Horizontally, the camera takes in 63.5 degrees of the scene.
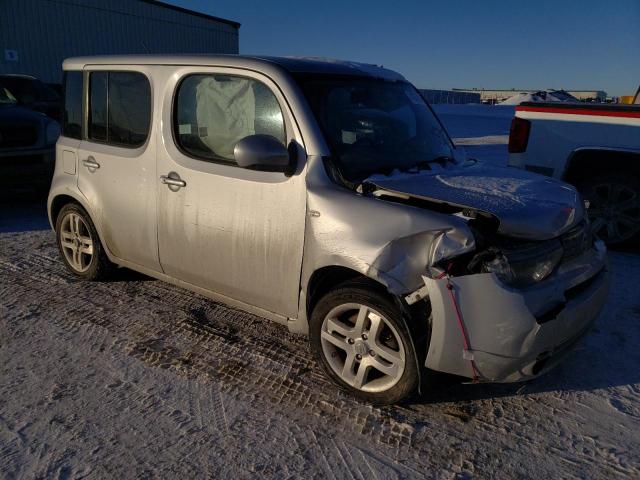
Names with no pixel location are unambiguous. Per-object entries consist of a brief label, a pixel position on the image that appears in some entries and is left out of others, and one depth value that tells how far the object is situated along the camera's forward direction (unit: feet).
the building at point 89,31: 63.21
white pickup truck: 17.21
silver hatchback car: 8.19
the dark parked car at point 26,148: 22.59
